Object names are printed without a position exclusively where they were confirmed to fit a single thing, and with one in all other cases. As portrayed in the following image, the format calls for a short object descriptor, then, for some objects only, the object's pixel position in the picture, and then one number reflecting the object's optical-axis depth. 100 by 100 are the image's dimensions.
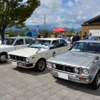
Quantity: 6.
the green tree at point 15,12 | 11.45
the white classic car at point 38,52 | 6.40
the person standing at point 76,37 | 12.48
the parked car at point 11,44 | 8.37
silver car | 4.52
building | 20.30
